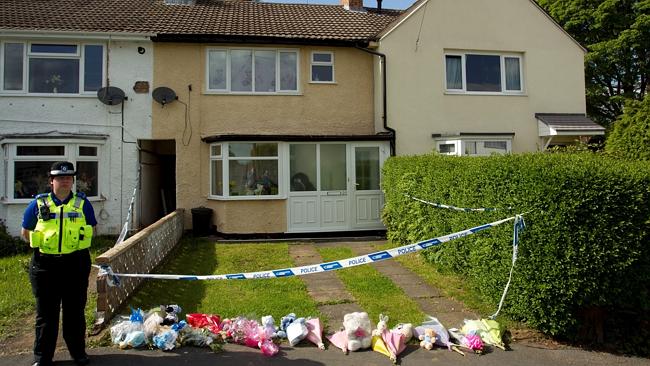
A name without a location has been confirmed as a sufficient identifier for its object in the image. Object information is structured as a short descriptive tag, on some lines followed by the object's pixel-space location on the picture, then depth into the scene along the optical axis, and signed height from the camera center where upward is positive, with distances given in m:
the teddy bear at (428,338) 4.57 -1.49
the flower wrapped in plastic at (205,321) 4.75 -1.34
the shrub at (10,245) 9.48 -0.98
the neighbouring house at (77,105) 11.10 +2.43
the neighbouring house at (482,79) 12.14 +3.26
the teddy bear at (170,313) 4.78 -1.28
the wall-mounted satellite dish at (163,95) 11.62 +2.69
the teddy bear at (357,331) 4.52 -1.39
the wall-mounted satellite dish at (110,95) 11.37 +2.65
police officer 4.01 -0.57
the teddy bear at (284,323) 4.73 -1.38
